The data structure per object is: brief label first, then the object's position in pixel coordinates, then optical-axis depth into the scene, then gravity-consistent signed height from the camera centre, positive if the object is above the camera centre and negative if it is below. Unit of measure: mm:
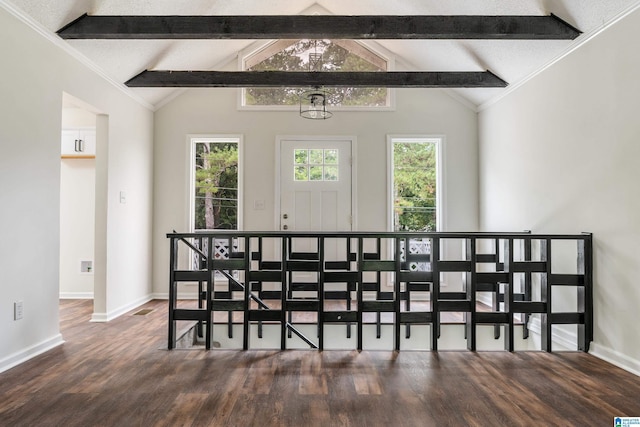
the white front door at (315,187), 5098 +395
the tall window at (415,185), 5160 +440
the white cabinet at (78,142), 4859 +929
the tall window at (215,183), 5129 +447
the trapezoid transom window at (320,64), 5113 +2050
